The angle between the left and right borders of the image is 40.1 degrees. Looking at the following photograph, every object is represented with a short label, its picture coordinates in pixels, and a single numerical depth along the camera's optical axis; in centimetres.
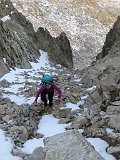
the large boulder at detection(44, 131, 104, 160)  379
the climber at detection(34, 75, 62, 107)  644
